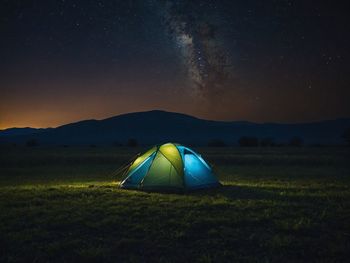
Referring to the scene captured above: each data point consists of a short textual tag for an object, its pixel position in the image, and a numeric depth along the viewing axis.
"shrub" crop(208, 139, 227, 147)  92.21
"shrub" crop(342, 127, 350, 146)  87.09
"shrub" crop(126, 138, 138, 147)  96.17
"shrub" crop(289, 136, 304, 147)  90.84
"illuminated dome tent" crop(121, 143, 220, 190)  17.84
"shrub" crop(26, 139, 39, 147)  99.70
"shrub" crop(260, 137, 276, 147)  88.89
